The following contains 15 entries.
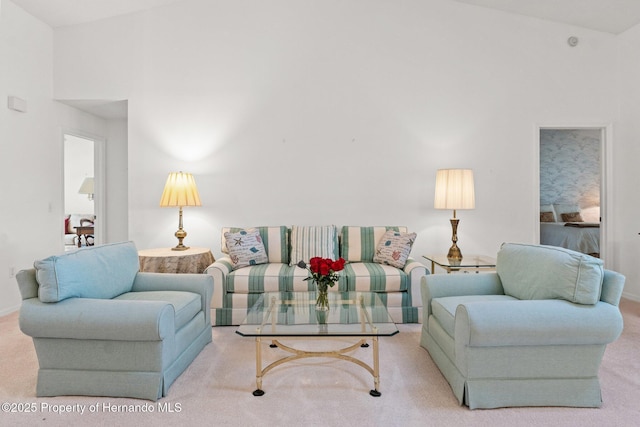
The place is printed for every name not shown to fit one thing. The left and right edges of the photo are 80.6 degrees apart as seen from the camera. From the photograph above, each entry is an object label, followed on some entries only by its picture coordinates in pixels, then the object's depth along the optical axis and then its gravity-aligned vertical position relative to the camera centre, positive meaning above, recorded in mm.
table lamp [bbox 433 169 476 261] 3768 +200
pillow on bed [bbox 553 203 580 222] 6852 +50
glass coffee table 2070 -656
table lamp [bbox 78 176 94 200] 7439 +495
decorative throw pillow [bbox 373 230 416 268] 3572 -362
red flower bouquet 2404 -408
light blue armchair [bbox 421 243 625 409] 1924 -680
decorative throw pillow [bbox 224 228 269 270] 3568 -357
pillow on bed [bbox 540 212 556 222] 6719 -111
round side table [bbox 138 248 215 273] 3430 -457
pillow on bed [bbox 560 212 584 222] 6684 -111
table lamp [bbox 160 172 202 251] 3857 +192
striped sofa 3283 -643
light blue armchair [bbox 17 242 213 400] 2010 -673
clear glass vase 2471 -571
